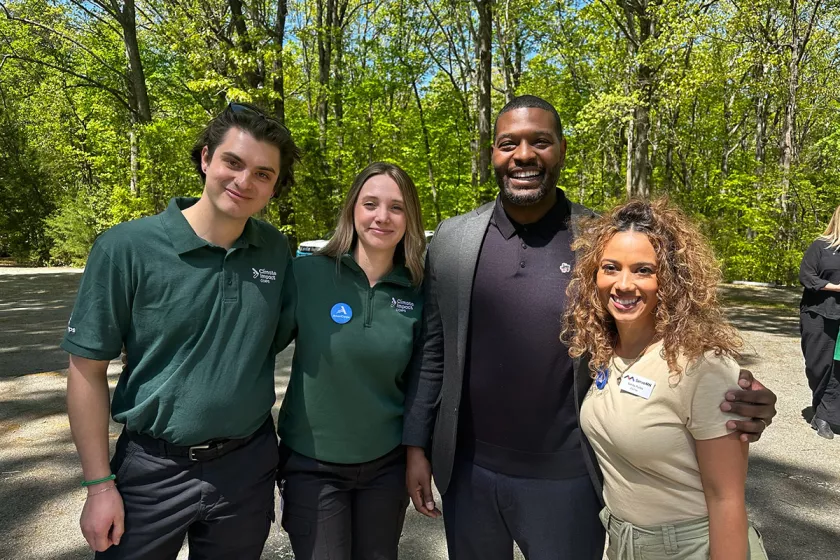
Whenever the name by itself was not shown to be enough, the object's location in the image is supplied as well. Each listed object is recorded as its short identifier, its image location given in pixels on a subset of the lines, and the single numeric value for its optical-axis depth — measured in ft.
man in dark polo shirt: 6.77
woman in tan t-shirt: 5.17
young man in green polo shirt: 6.04
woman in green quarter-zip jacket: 6.96
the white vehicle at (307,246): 46.87
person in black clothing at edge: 17.29
